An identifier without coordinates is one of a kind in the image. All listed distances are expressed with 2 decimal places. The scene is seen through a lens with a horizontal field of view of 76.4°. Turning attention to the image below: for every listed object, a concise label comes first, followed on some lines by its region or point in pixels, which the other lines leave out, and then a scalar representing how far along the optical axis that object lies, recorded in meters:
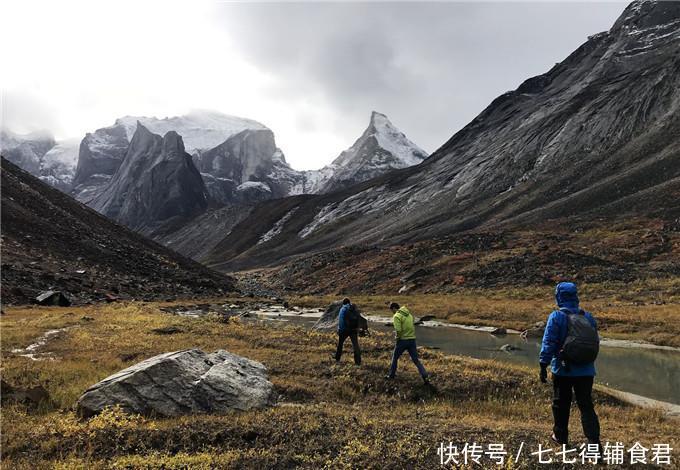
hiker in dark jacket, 18.04
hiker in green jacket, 15.38
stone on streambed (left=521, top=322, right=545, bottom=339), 31.59
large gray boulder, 11.31
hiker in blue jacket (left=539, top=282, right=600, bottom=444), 8.40
